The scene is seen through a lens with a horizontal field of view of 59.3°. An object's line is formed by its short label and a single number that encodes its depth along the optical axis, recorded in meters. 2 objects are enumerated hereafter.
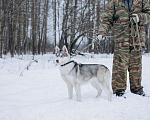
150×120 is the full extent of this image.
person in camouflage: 3.29
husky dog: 3.00
